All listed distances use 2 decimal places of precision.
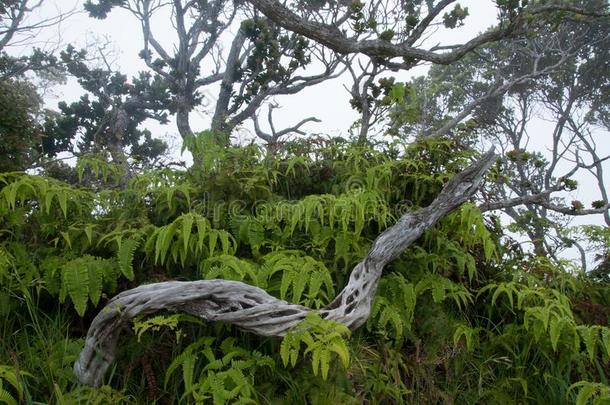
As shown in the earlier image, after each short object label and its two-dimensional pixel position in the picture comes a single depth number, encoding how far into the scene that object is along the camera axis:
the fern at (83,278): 2.94
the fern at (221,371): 2.68
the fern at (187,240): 3.07
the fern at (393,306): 3.13
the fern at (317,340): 2.54
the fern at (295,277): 2.97
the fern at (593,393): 3.02
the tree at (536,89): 17.66
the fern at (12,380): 2.55
